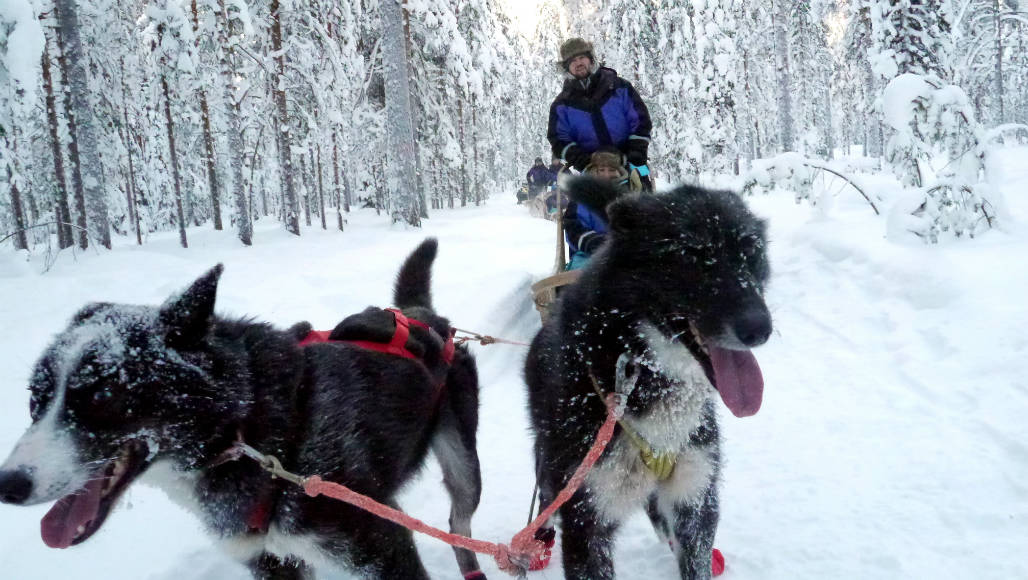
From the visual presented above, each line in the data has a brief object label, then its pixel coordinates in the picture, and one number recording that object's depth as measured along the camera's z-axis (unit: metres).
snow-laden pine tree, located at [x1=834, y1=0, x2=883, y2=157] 21.74
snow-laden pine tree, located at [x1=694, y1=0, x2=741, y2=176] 19.61
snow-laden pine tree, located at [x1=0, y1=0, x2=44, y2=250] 6.45
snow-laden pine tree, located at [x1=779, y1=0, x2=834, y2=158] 33.38
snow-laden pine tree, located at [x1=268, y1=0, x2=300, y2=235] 14.36
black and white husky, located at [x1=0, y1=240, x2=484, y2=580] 1.66
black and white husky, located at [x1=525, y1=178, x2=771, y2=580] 1.88
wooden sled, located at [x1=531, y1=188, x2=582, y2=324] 3.55
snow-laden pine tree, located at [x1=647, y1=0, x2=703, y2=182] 20.52
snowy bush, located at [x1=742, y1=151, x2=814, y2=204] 8.87
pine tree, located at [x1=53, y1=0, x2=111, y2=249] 10.58
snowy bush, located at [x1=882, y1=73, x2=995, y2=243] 6.57
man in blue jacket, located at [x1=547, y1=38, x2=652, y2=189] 4.62
